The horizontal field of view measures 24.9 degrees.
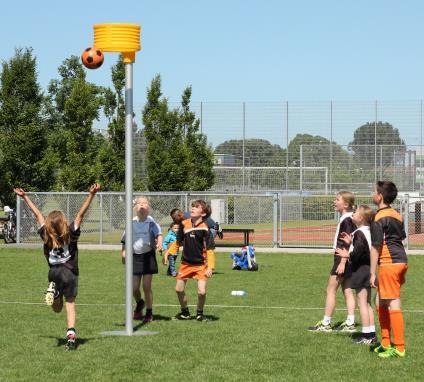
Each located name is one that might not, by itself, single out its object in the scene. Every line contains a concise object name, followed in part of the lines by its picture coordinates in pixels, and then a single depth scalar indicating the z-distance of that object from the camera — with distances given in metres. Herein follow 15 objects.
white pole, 11.92
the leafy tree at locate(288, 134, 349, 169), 52.78
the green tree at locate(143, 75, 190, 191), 43.34
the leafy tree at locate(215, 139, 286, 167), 53.53
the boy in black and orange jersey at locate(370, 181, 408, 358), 10.07
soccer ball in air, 11.83
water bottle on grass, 17.47
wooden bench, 29.88
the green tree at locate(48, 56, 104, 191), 40.09
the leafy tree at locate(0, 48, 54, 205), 37.34
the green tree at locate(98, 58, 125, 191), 41.25
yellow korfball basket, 11.52
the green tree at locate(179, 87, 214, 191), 46.00
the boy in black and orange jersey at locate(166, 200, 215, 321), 13.29
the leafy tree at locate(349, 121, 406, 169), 52.41
